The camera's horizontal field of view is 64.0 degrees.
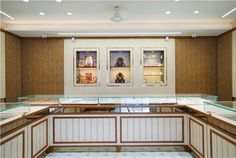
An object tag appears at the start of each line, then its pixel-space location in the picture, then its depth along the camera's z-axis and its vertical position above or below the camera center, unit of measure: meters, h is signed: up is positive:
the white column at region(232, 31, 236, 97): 5.25 +0.41
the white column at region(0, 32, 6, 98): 5.16 +0.35
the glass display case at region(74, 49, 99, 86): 6.29 +0.46
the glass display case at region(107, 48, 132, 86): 6.32 +0.45
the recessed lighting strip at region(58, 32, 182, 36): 5.71 +1.44
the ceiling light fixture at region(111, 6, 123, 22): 4.20 +1.43
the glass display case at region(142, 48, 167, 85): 6.29 +0.52
